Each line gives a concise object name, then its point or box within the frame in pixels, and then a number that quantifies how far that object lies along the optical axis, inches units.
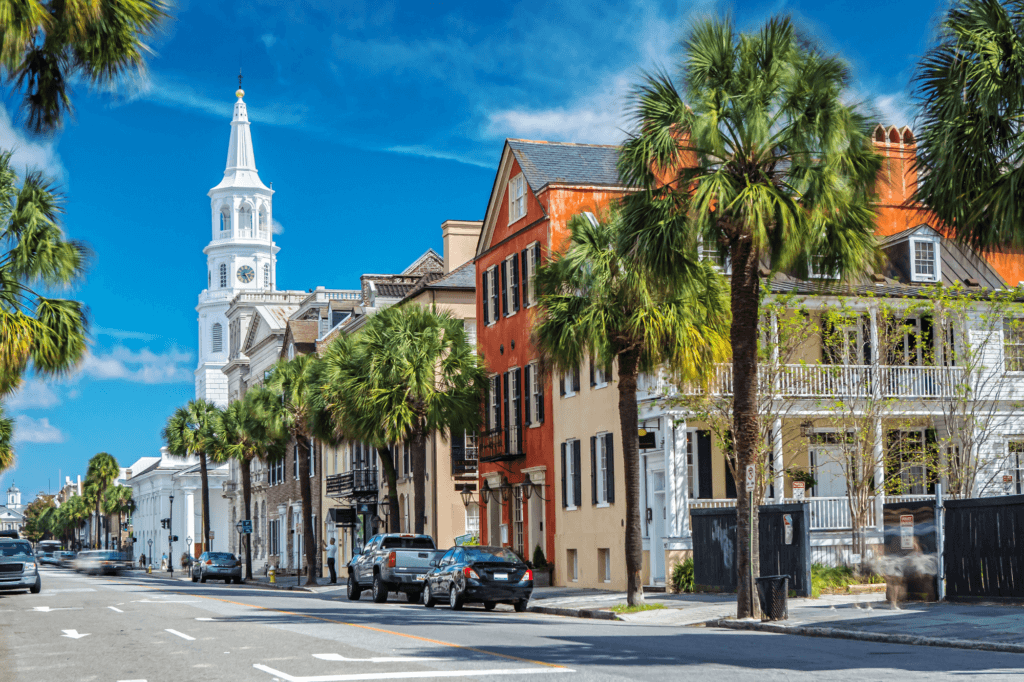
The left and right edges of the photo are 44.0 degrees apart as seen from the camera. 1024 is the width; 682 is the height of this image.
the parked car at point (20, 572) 1494.8
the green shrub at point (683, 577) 1174.3
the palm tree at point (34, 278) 703.1
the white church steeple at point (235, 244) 5290.4
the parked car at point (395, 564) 1294.3
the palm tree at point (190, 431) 2992.1
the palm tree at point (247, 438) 2199.8
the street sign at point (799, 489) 1149.1
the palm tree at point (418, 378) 1501.0
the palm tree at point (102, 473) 5310.0
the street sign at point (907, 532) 898.7
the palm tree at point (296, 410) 1975.9
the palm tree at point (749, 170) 824.9
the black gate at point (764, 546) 1011.3
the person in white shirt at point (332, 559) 1905.8
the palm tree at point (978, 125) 537.6
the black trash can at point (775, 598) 809.5
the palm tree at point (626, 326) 999.6
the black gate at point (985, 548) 839.1
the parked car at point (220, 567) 2324.8
